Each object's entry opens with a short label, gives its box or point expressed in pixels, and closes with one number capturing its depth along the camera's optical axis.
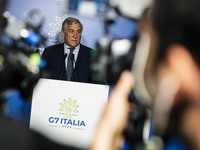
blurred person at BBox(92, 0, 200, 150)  1.31
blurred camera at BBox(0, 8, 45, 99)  3.51
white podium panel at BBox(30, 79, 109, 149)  4.27
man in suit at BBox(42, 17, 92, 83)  4.20
